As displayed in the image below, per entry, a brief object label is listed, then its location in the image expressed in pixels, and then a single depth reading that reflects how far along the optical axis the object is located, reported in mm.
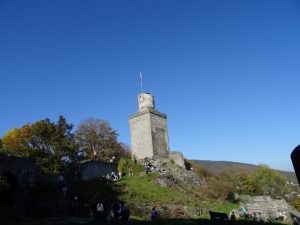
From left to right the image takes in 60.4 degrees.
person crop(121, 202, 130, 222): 12678
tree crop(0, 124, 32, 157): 27555
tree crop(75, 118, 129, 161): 33865
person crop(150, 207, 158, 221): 13842
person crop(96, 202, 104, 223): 12658
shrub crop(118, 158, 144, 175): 26484
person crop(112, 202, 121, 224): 12493
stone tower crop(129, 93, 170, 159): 29988
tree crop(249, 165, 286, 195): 34790
